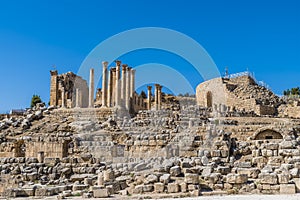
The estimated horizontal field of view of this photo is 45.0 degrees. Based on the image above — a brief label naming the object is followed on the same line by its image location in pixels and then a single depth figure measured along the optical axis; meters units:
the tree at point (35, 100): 58.10
